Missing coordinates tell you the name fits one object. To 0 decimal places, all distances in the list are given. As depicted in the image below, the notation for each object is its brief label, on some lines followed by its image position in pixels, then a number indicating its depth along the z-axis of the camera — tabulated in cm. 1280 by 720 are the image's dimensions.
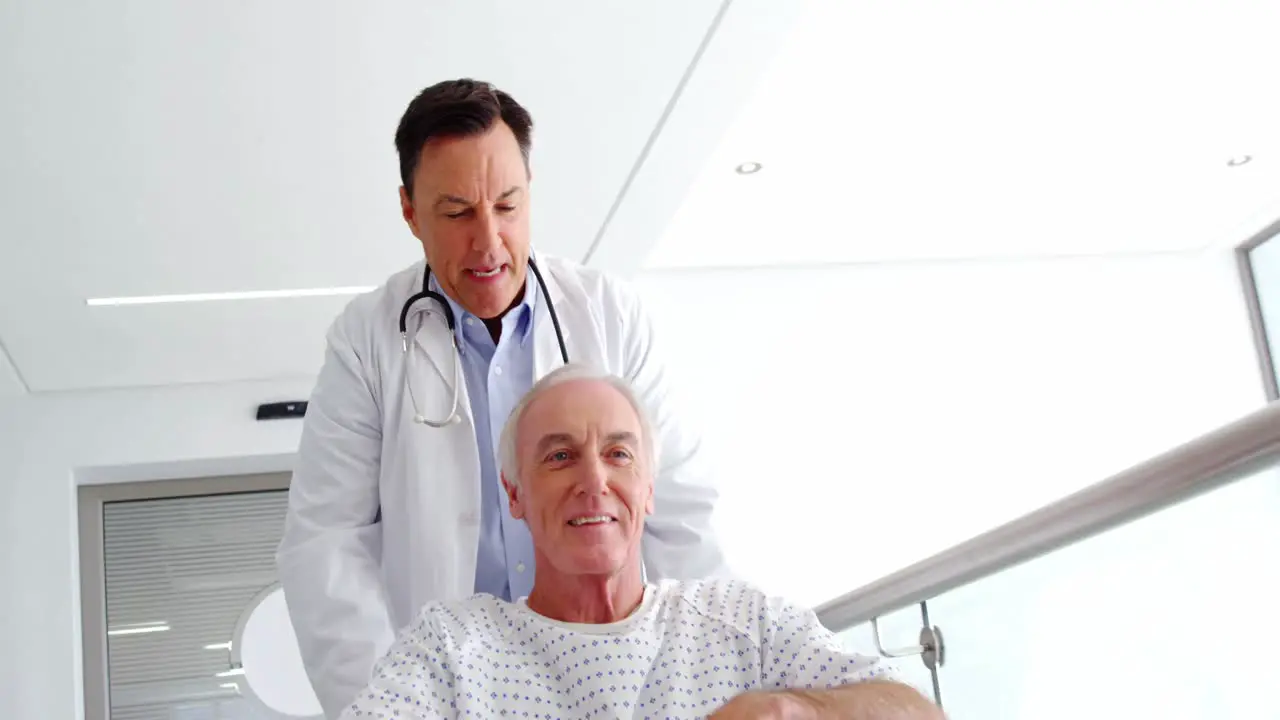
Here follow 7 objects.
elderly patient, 155
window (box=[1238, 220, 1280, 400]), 670
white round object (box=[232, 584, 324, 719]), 557
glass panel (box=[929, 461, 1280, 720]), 138
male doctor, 192
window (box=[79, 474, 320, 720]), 553
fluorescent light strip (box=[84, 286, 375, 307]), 462
